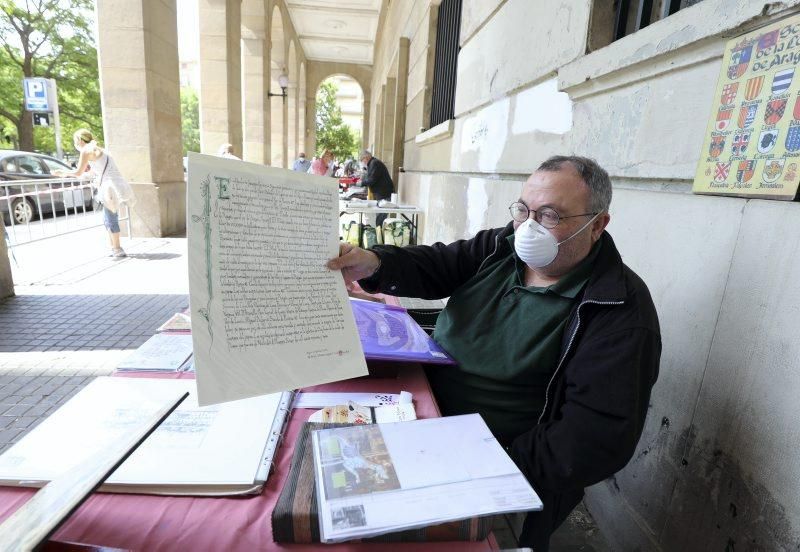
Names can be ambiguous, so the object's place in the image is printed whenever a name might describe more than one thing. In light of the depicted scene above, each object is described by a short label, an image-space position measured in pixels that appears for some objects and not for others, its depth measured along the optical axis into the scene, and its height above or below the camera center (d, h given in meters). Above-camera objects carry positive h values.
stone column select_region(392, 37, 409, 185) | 9.45 +1.38
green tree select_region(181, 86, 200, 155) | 44.77 +4.53
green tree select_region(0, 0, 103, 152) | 17.61 +3.64
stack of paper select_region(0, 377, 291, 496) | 0.88 -0.60
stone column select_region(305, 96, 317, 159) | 27.75 +2.61
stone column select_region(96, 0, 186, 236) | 6.56 +0.87
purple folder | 1.35 -0.51
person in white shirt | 5.61 -0.29
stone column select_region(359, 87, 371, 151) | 26.11 +2.67
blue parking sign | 12.56 +1.50
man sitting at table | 1.11 -0.42
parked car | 8.66 -0.46
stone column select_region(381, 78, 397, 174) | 12.57 +1.51
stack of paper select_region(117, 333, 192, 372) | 1.35 -0.60
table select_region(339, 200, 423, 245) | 5.99 -0.47
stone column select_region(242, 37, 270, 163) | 13.29 +1.89
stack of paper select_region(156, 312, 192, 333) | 1.65 -0.59
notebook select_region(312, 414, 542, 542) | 0.70 -0.51
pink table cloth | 0.77 -0.62
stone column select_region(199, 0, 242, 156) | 9.45 +1.90
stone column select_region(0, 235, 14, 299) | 4.22 -1.15
